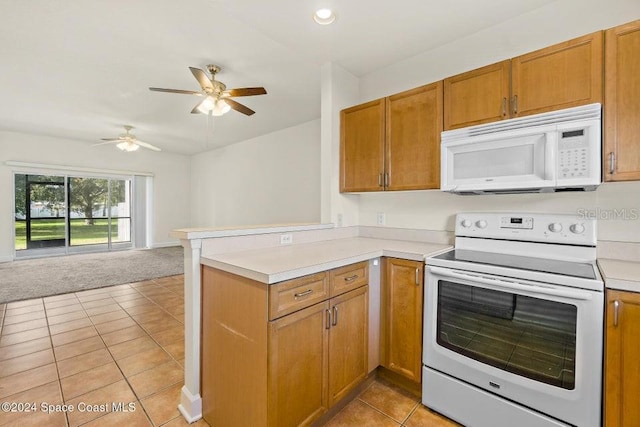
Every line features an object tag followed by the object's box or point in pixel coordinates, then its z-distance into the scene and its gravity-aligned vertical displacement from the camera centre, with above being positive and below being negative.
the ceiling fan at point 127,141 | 5.12 +1.27
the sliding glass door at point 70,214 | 5.86 -0.08
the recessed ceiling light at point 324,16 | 2.04 +1.45
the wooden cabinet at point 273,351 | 1.28 -0.72
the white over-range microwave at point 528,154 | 1.50 +0.35
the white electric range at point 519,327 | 1.29 -0.61
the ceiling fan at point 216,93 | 2.87 +1.26
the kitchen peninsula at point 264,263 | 1.35 -0.28
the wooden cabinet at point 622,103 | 1.43 +0.56
